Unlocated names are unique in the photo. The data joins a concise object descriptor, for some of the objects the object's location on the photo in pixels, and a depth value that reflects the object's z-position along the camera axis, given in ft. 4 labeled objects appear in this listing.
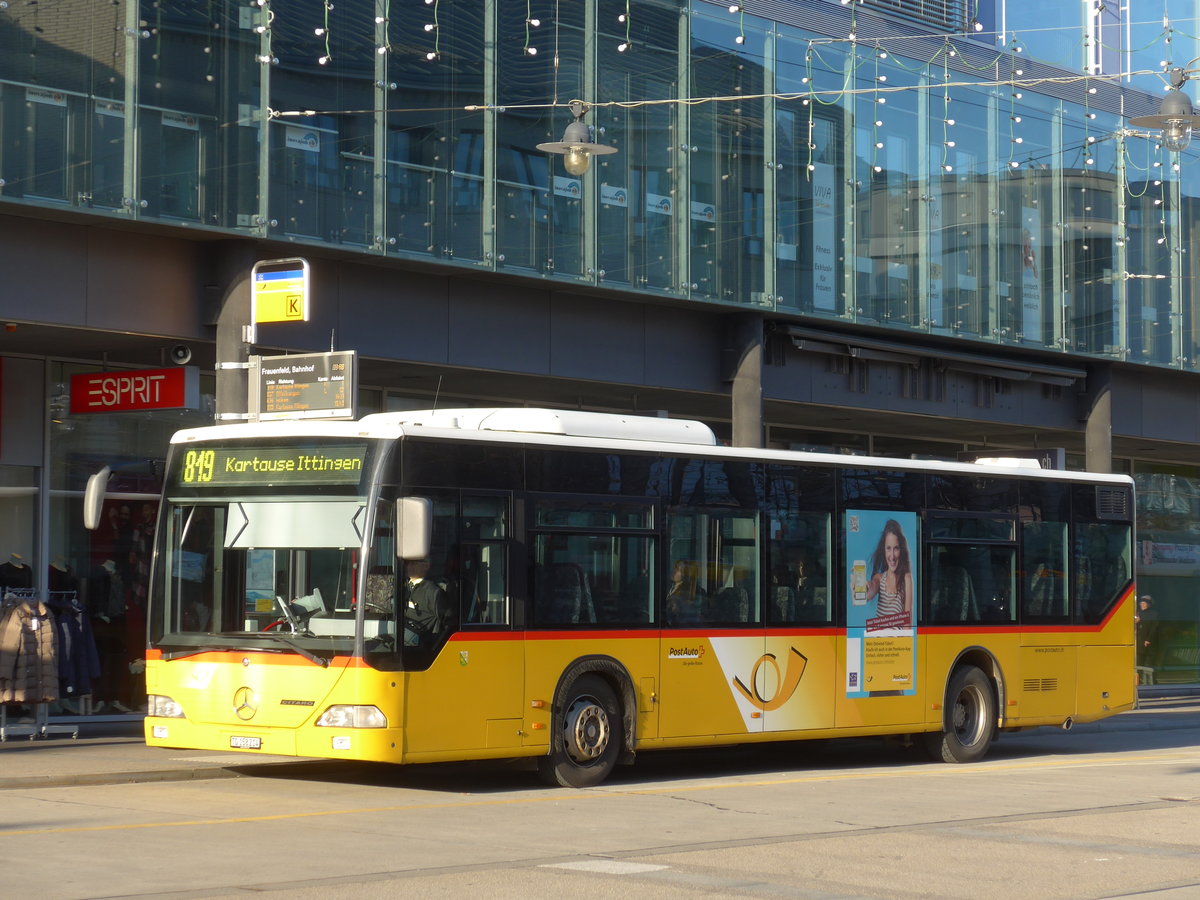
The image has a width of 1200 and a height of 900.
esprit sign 65.41
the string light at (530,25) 72.79
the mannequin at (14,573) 66.49
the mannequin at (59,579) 68.69
